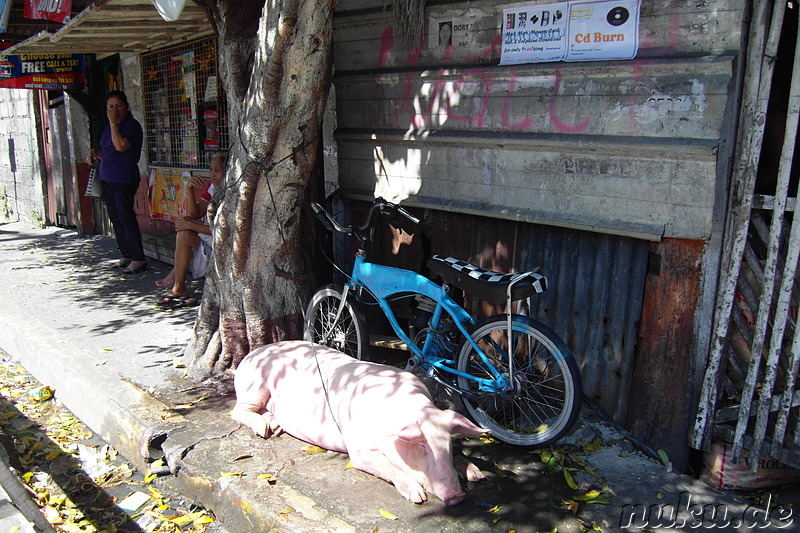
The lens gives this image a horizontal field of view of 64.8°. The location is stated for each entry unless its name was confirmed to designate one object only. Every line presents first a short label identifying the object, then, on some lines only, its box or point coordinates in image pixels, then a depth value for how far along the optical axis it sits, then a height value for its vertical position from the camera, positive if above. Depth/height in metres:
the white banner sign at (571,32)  3.57 +0.69
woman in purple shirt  7.39 -0.27
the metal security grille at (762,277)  3.17 -0.65
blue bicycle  3.57 -1.23
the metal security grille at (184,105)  7.81 +0.46
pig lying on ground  3.23 -1.50
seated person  6.44 -1.07
